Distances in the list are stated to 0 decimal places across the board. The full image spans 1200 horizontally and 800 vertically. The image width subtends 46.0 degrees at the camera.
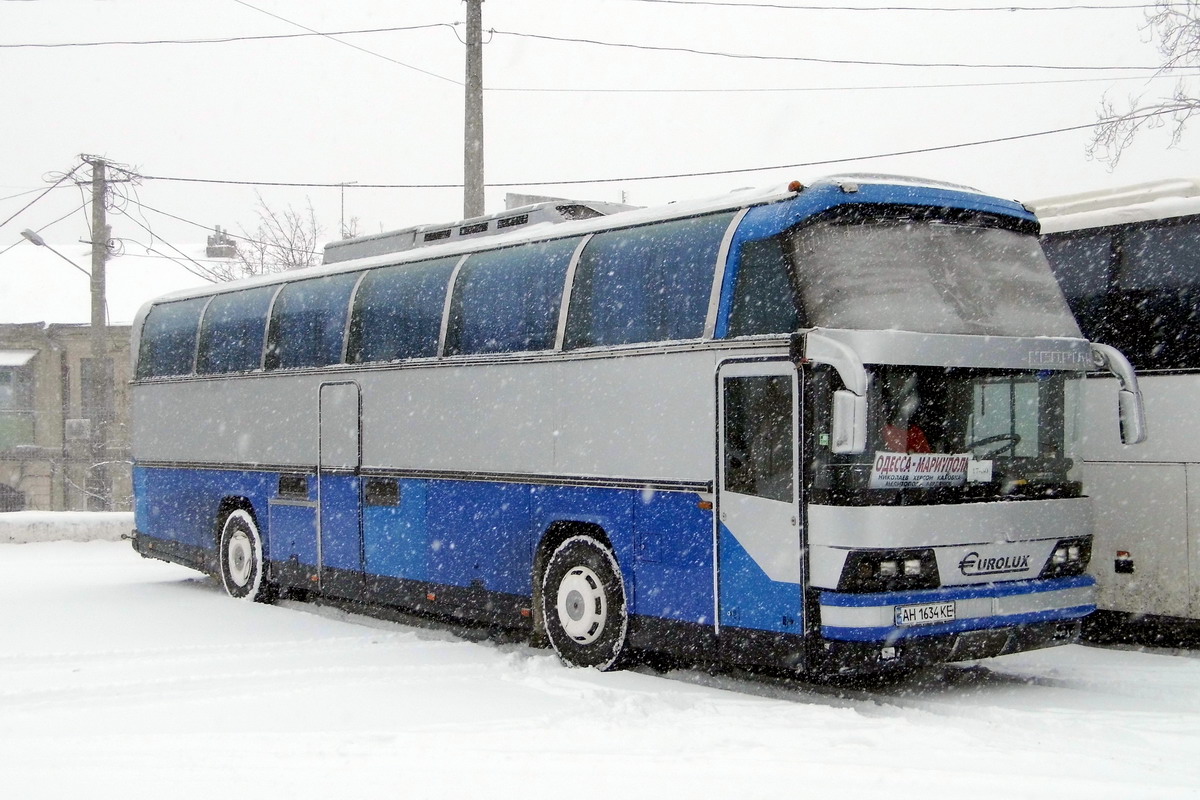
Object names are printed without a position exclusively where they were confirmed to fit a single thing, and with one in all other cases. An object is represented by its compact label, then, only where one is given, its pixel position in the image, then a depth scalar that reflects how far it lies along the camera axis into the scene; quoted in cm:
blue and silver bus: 848
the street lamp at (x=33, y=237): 3010
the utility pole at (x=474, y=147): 1864
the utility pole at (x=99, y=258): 3081
